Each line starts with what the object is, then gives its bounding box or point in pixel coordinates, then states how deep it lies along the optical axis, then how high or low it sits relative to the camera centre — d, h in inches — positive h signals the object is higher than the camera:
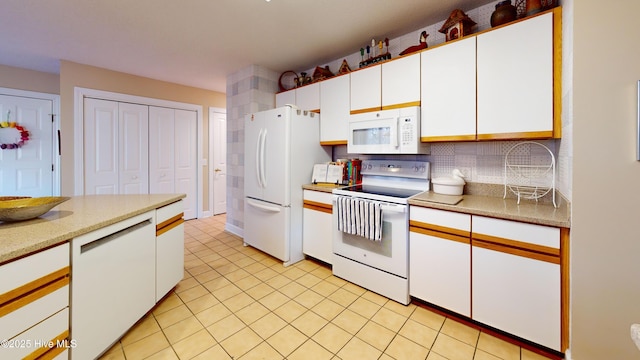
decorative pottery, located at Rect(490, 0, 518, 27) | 69.4 +47.7
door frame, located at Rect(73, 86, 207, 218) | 131.6 +38.2
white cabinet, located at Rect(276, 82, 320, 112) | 116.4 +41.7
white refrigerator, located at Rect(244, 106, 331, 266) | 104.4 +3.1
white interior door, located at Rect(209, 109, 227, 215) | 191.0 +15.9
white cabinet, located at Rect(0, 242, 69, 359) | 35.7 -20.6
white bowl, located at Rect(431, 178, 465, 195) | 80.1 -2.5
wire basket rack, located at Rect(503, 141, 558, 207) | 72.1 +2.2
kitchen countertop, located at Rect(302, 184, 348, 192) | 98.9 -3.6
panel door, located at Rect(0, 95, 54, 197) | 132.6 +15.7
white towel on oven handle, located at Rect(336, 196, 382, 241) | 79.4 -13.4
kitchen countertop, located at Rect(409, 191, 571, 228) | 53.4 -7.9
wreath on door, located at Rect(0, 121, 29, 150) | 130.3 +24.8
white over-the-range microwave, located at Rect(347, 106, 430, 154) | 82.3 +17.0
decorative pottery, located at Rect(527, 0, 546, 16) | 63.9 +45.6
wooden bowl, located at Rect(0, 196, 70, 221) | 45.9 -5.7
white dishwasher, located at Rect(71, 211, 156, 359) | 47.6 -23.6
